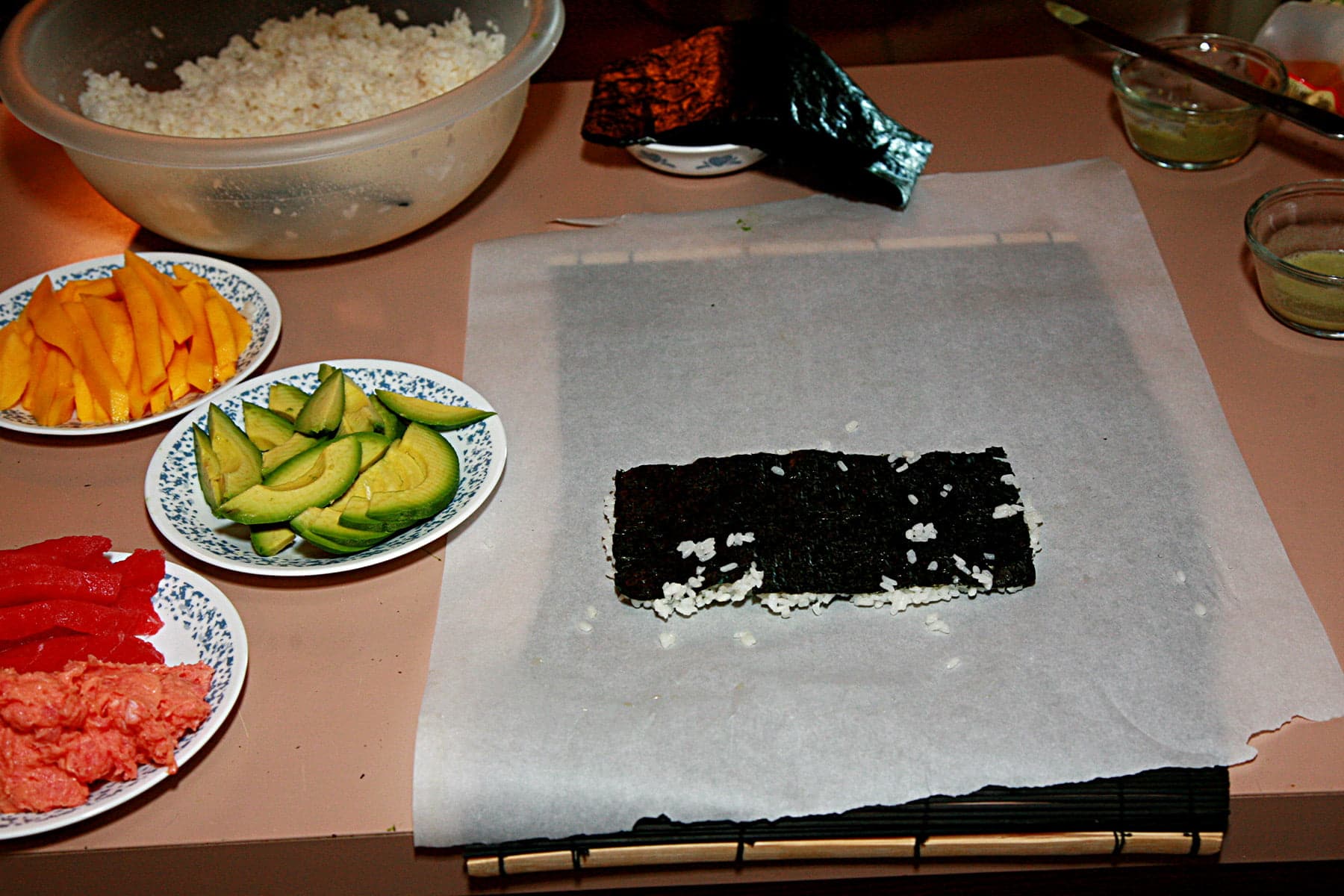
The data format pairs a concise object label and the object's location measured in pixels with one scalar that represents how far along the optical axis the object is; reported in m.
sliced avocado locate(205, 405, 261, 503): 1.19
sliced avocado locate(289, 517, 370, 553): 1.12
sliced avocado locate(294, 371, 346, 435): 1.25
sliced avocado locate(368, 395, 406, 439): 1.26
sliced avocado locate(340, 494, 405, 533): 1.12
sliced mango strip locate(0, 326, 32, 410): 1.34
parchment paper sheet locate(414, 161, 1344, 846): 1.01
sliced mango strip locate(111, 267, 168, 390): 1.34
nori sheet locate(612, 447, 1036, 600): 1.12
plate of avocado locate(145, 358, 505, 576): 1.14
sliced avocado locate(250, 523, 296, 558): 1.15
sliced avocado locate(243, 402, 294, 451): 1.26
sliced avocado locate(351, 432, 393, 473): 1.21
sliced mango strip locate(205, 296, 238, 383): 1.39
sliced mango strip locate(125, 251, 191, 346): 1.37
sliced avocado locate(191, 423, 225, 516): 1.17
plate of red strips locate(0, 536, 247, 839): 0.95
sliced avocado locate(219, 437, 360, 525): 1.13
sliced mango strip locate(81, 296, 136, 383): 1.34
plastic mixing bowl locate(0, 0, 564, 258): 1.33
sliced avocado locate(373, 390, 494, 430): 1.27
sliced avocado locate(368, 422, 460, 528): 1.14
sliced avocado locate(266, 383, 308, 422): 1.30
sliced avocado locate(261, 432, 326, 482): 1.22
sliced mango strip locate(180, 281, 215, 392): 1.37
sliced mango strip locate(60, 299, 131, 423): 1.32
